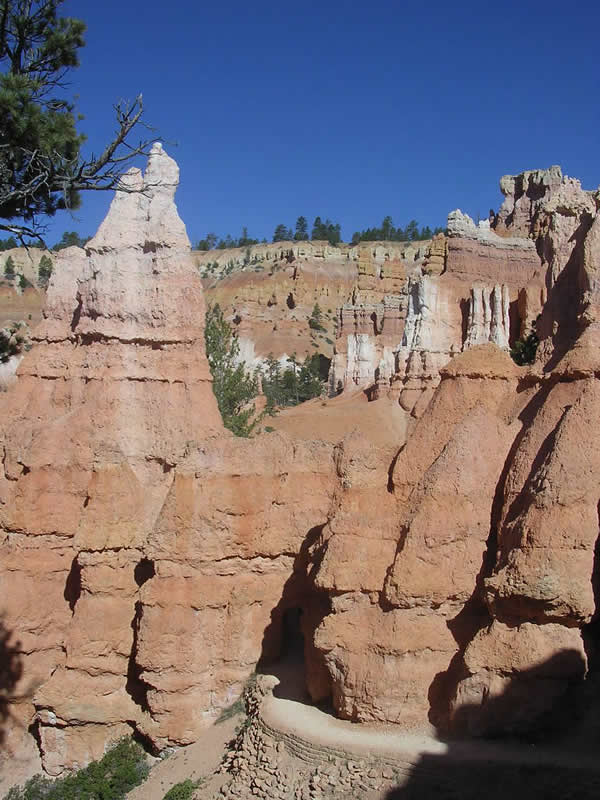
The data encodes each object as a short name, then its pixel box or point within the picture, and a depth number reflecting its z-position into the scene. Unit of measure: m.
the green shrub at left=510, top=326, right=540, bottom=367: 30.59
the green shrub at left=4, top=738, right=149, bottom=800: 13.29
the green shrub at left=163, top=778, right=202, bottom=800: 12.11
